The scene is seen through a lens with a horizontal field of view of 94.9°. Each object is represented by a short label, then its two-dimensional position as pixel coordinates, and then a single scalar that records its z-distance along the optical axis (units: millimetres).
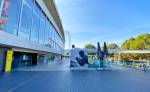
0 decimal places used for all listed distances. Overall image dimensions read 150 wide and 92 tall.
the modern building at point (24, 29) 4754
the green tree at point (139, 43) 21399
